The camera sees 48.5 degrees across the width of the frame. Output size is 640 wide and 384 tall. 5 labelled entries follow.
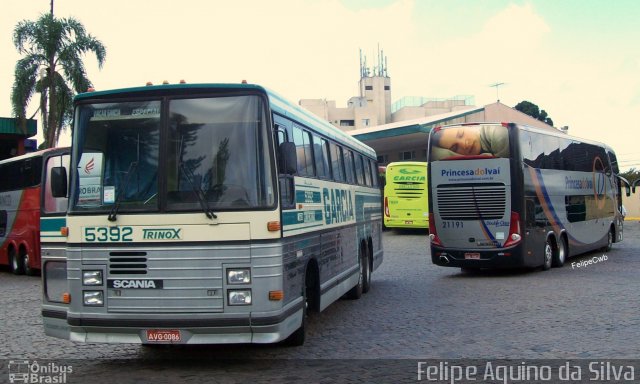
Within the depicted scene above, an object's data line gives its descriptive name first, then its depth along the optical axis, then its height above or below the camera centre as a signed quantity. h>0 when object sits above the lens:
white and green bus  7.22 -0.09
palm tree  30.88 +6.48
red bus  19.73 +0.13
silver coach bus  16.02 +0.09
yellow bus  32.91 +0.36
